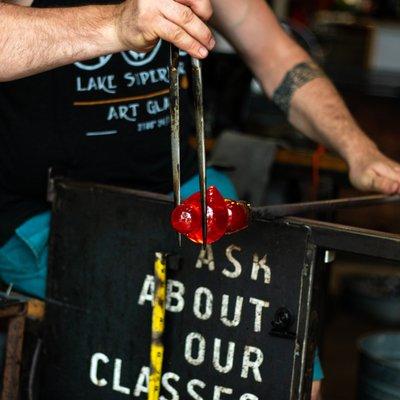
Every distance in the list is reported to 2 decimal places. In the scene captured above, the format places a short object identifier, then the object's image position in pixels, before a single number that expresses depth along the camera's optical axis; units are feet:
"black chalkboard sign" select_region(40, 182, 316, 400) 5.83
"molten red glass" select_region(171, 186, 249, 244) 5.42
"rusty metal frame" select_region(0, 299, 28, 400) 6.30
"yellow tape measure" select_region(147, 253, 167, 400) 6.05
